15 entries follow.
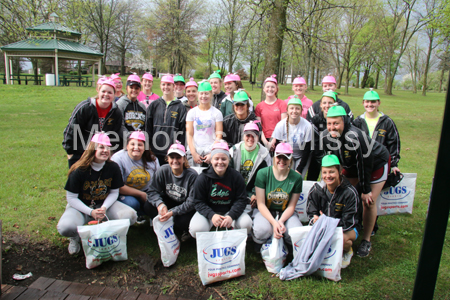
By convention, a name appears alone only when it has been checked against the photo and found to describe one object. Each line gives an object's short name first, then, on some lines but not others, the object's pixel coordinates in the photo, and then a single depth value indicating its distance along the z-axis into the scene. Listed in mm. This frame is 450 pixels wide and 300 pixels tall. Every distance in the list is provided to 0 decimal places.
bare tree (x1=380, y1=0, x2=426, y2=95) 31419
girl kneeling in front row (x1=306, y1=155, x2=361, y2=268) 3613
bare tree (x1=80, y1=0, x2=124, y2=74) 40469
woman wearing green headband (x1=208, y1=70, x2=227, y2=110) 5798
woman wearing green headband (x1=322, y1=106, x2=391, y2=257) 3734
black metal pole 1584
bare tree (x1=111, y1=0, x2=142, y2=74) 45250
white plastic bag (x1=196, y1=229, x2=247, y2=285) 3348
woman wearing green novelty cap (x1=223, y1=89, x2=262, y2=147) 4512
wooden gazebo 23812
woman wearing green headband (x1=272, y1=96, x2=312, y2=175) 4629
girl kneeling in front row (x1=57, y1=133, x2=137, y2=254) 3756
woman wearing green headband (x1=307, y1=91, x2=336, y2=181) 4477
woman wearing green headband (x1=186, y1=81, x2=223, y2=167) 4707
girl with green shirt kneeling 3768
